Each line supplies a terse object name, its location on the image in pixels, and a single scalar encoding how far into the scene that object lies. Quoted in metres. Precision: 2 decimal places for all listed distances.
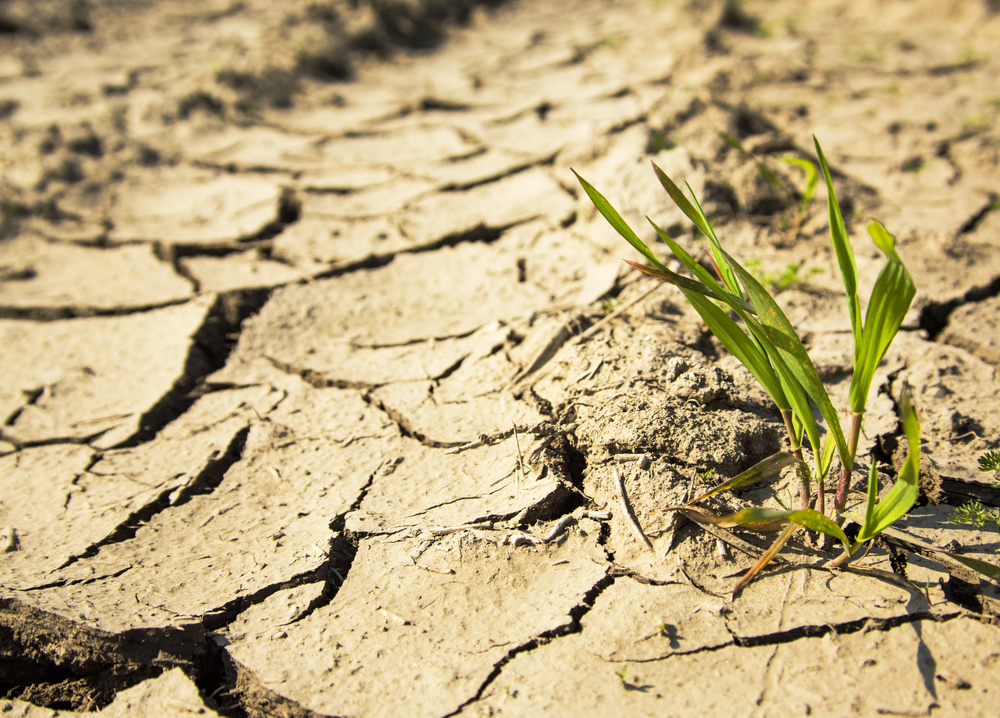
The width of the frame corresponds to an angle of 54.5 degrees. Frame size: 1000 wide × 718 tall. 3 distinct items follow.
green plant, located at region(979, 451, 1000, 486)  0.43
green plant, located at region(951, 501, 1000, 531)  0.42
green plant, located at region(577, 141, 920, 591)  0.37
